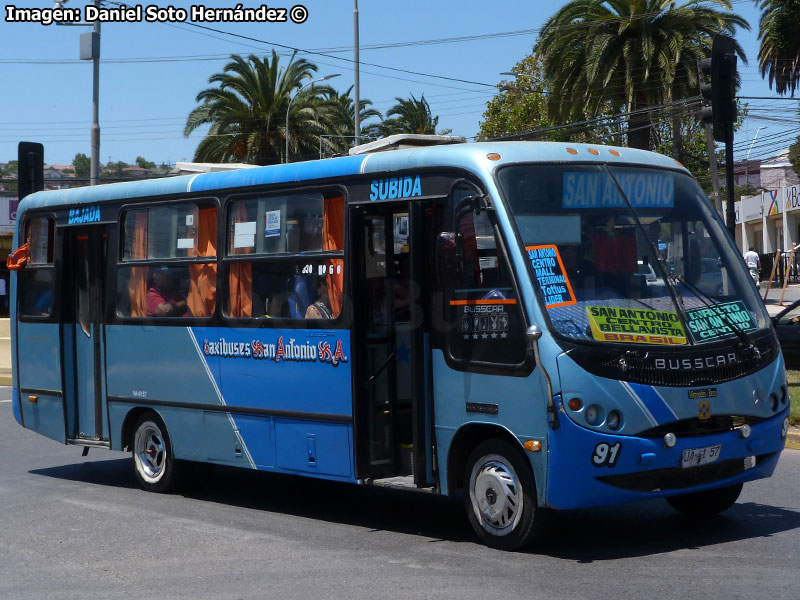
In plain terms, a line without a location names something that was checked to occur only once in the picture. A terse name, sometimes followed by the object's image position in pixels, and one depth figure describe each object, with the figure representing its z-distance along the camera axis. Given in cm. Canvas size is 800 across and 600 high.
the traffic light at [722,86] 1270
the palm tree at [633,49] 2545
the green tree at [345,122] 3738
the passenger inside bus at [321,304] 841
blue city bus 689
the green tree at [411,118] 4650
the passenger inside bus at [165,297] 985
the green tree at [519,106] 4459
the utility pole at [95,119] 2273
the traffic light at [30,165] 2108
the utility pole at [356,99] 3138
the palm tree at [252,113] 3547
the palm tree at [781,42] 3931
